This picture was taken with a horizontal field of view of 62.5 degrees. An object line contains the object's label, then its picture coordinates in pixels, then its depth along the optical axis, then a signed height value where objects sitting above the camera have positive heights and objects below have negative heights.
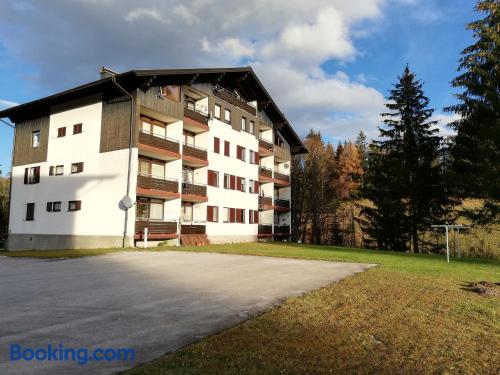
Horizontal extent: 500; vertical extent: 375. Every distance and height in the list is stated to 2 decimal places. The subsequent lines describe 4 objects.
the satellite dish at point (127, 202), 25.44 +1.66
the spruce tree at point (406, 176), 34.25 +4.83
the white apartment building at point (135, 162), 26.66 +4.93
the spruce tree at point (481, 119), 25.14 +7.60
